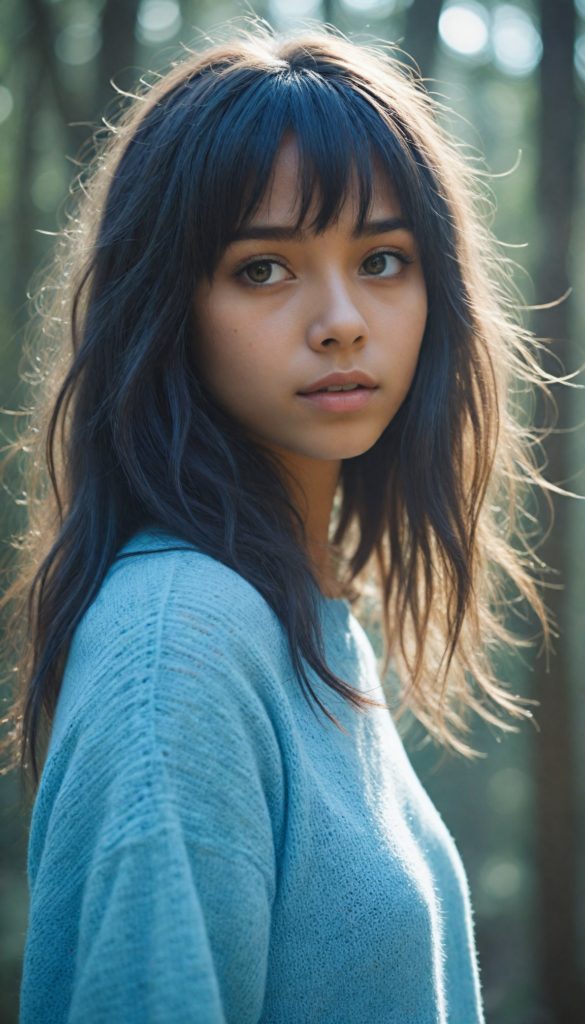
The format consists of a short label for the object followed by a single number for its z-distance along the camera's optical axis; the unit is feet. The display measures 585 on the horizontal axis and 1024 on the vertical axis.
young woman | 2.53
